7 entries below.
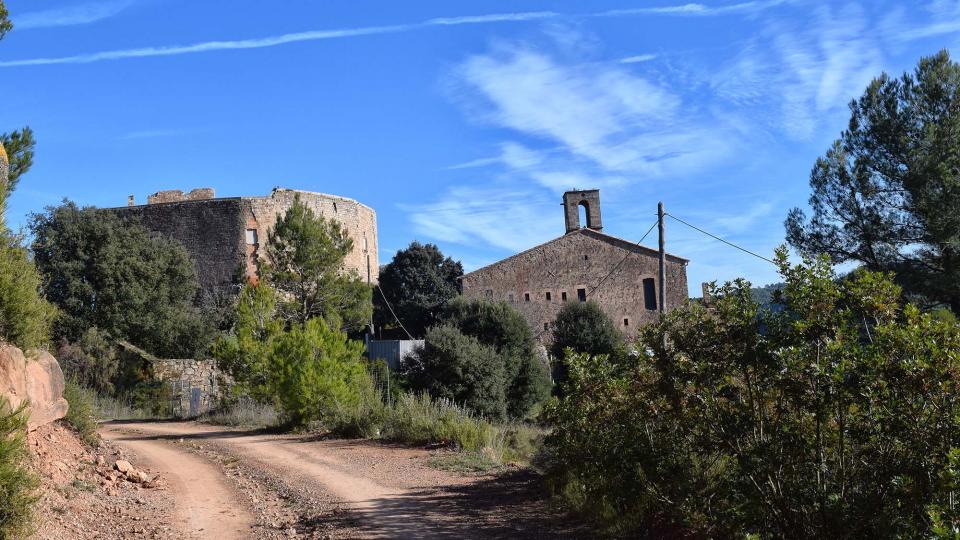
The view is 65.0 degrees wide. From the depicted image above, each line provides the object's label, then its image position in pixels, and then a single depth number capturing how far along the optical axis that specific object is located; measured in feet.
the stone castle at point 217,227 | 141.49
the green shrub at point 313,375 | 56.75
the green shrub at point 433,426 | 44.62
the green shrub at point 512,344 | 99.55
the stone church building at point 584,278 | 144.97
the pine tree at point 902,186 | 79.92
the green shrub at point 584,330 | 113.80
